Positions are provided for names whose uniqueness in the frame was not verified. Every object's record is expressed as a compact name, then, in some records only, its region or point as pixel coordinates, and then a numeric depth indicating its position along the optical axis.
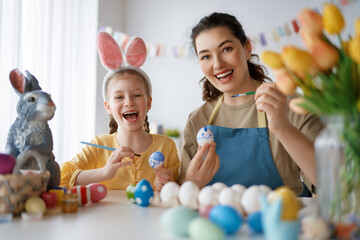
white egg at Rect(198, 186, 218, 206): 0.77
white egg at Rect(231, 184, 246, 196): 0.81
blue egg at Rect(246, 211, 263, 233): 0.64
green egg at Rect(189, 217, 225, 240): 0.58
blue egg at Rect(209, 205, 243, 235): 0.62
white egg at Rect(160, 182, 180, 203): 0.84
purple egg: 0.77
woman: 1.43
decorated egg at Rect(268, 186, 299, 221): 0.58
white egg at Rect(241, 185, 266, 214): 0.72
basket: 0.76
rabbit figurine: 0.89
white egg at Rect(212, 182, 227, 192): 0.82
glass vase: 0.58
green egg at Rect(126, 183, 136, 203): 0.96
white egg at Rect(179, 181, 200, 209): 0.79
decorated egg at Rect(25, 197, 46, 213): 0.78
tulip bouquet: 0.56
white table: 0.65
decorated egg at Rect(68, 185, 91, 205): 0.92
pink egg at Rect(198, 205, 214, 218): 0.68
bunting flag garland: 3.78
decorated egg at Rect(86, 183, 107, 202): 0.95
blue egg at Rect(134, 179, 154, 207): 0.90
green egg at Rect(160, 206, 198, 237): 0.63
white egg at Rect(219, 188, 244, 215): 0.73
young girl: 1.40
